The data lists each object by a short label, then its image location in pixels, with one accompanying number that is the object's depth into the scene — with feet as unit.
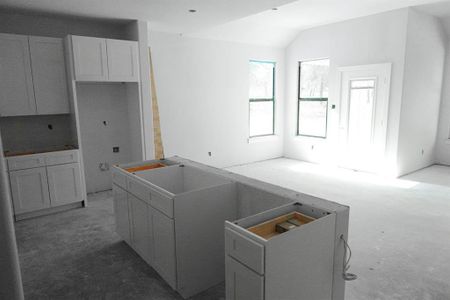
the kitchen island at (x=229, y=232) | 5.61
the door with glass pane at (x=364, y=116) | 19.20
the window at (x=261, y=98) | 23.62
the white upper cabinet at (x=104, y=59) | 13.71
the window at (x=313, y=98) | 23.00
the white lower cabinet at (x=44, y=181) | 12.85
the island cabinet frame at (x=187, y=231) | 7.68
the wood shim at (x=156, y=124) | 18.37
